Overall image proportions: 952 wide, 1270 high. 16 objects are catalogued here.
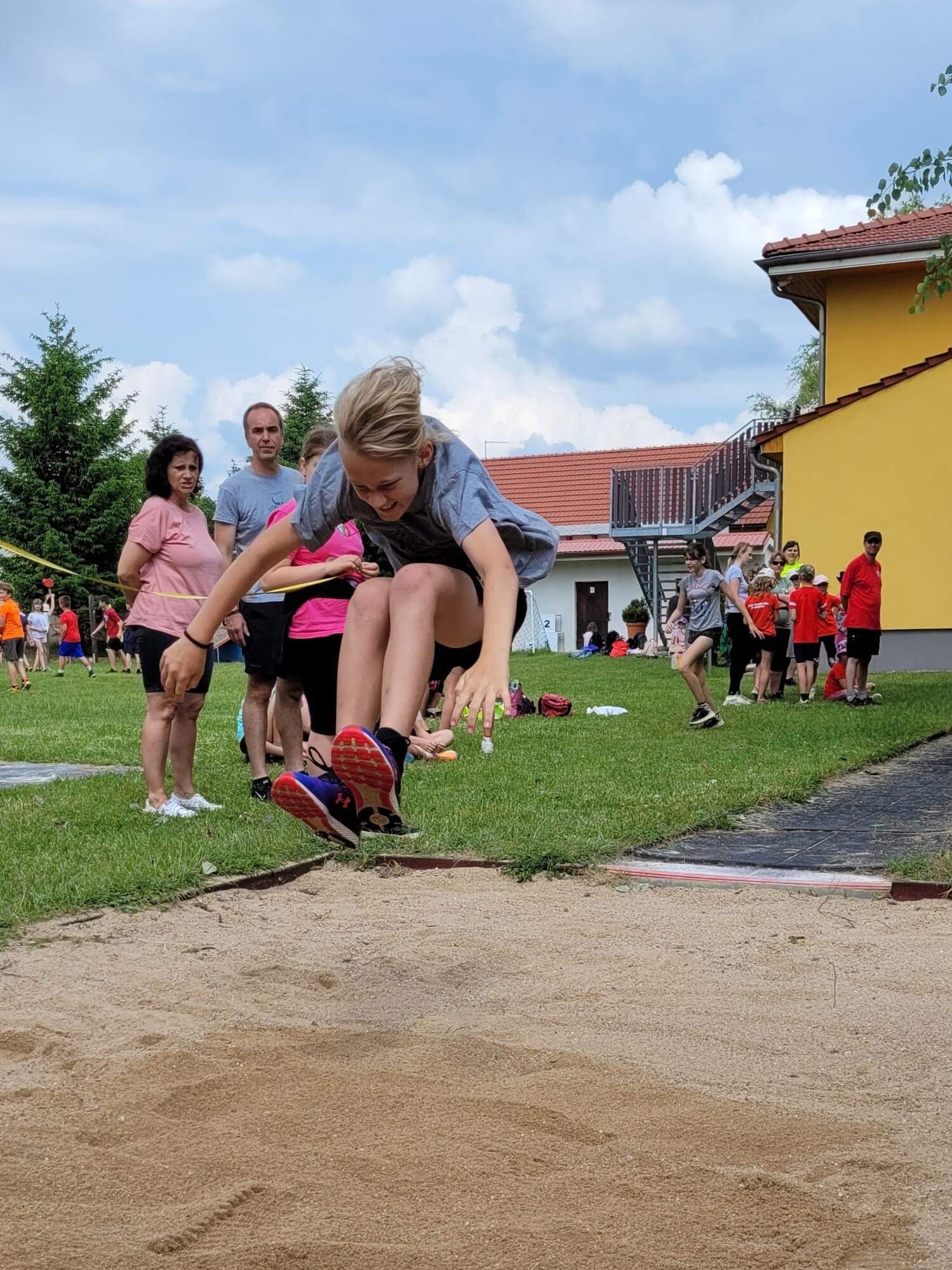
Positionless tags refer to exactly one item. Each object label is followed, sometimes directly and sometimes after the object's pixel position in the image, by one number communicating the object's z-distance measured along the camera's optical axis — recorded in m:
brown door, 47.19
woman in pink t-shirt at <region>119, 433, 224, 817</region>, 7.10
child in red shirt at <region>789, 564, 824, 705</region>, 16.17
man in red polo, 14.78
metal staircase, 28.47
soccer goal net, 37.24
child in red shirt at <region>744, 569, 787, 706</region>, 15.28
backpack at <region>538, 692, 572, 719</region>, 14.55
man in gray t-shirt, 7.48
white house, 46.31
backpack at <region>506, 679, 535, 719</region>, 14.44
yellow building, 21.41
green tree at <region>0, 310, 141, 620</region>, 44.66
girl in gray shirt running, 12.80
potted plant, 36.25
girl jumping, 3.73
